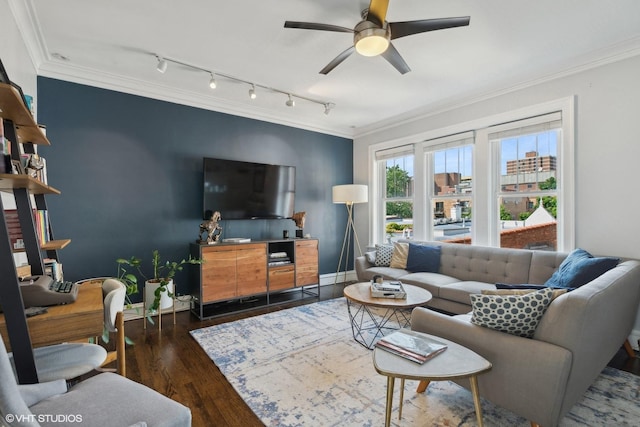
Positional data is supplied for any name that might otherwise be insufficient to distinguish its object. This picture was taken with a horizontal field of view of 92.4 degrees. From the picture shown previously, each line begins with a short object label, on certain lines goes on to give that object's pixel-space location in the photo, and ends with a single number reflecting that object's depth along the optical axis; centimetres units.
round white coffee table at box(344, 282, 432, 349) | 258
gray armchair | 111
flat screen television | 389
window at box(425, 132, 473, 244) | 420
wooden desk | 133
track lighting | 300
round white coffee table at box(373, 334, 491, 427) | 142
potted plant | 318
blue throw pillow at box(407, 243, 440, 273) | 399
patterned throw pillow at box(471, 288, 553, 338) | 163
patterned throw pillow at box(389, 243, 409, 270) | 414
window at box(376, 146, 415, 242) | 493
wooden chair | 178
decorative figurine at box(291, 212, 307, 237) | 458
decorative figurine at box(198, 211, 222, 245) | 373
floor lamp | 476
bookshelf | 120
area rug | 182
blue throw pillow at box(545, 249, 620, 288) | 238
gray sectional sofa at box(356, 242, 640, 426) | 151
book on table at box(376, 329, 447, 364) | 156
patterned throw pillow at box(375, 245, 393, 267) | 427
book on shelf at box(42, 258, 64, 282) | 207
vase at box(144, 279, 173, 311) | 328
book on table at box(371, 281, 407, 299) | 268
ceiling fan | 202
